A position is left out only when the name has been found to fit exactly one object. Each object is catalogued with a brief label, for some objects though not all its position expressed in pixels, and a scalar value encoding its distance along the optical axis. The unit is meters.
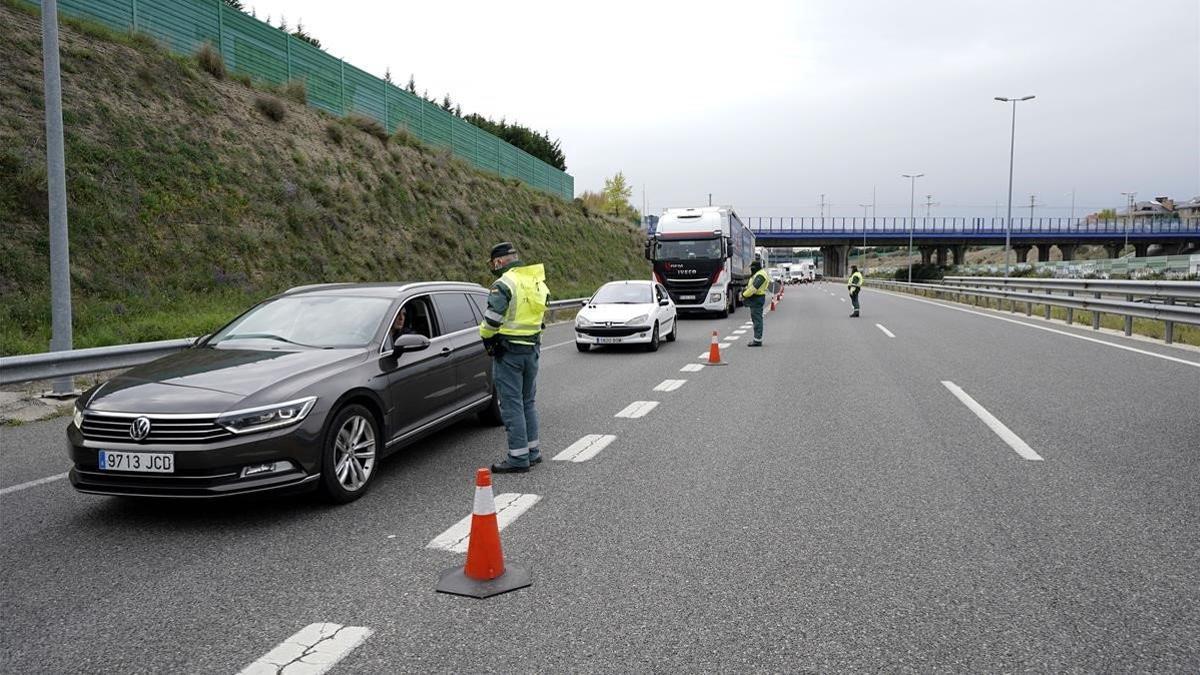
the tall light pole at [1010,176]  39.66
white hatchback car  15.23
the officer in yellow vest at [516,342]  6.20
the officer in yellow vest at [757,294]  16.46
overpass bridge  89.25
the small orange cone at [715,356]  13.26
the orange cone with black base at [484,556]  3.93
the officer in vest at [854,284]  24.98
